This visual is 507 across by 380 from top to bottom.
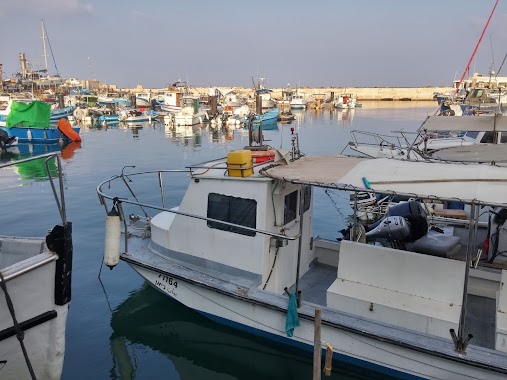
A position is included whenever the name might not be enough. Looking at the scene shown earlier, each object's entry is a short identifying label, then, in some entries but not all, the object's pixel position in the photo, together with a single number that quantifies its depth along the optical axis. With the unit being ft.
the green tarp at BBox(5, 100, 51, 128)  114.73
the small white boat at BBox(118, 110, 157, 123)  179.24
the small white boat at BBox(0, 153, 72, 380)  16.08
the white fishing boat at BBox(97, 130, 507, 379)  18.21
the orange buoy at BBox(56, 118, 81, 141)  115.34
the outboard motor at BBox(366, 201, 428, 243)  32.89
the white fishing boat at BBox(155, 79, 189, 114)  190.77
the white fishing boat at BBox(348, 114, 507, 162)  34.14
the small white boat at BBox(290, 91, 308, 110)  265.95
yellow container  22.38
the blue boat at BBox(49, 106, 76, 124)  144.32
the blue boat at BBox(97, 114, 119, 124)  175.57
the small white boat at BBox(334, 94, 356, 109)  279.45
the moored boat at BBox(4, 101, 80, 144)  112.16
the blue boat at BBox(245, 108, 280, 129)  174.20
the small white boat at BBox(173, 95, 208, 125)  163.53
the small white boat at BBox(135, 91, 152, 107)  251.80
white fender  23.21
